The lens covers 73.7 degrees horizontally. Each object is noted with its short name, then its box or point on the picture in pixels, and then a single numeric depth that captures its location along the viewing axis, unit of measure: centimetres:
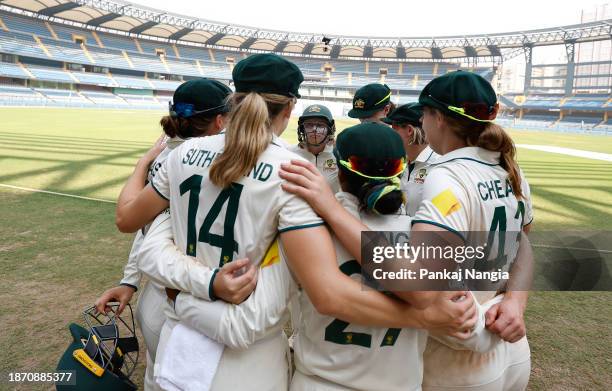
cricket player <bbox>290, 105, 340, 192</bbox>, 395
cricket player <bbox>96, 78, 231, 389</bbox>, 192
